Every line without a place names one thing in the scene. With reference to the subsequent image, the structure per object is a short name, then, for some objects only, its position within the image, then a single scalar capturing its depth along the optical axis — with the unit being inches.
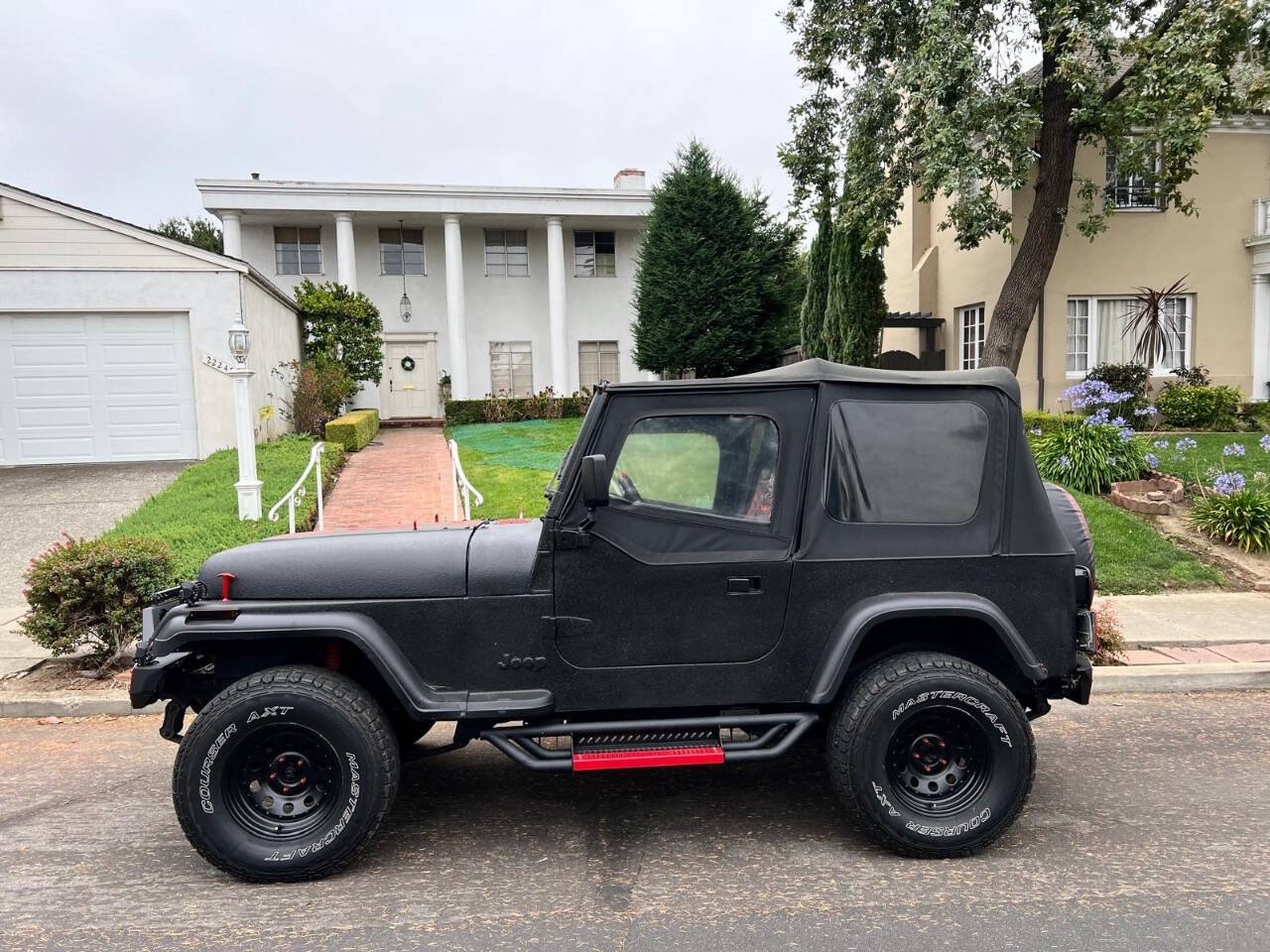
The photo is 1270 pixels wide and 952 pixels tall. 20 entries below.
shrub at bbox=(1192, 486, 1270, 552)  338.3
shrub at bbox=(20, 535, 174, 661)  230.1
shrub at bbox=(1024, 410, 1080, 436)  513.0
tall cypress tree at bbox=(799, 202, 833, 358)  690.8
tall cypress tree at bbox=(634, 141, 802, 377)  799.1
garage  551.8
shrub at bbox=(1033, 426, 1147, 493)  407.2
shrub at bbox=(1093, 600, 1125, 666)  240.1
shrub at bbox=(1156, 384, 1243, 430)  596.7
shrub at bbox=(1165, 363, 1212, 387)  629.6
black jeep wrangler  132.1
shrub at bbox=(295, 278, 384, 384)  782.5
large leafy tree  443.5
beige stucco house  647.8
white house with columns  871.7
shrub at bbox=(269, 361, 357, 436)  669.9
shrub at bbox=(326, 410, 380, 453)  629.0
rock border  377.4
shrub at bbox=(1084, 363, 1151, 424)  601.6
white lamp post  374.6
